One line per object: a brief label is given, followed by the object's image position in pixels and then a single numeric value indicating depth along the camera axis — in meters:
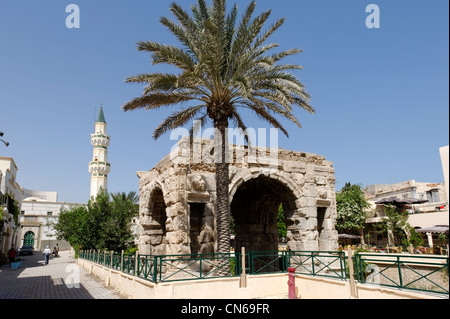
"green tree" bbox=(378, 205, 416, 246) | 25.91
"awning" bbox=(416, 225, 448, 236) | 21.41
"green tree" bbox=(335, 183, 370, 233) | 30.73
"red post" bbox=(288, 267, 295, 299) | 10.28
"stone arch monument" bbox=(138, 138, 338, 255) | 11.88
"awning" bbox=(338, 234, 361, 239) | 28.32
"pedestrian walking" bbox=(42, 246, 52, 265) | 25.75
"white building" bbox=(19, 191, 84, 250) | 50.28
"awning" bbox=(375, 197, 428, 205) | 27.73
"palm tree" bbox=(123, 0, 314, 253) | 10.45
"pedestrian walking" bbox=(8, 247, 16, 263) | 23.32
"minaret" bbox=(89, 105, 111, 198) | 51.56
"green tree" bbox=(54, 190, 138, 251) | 22.11
